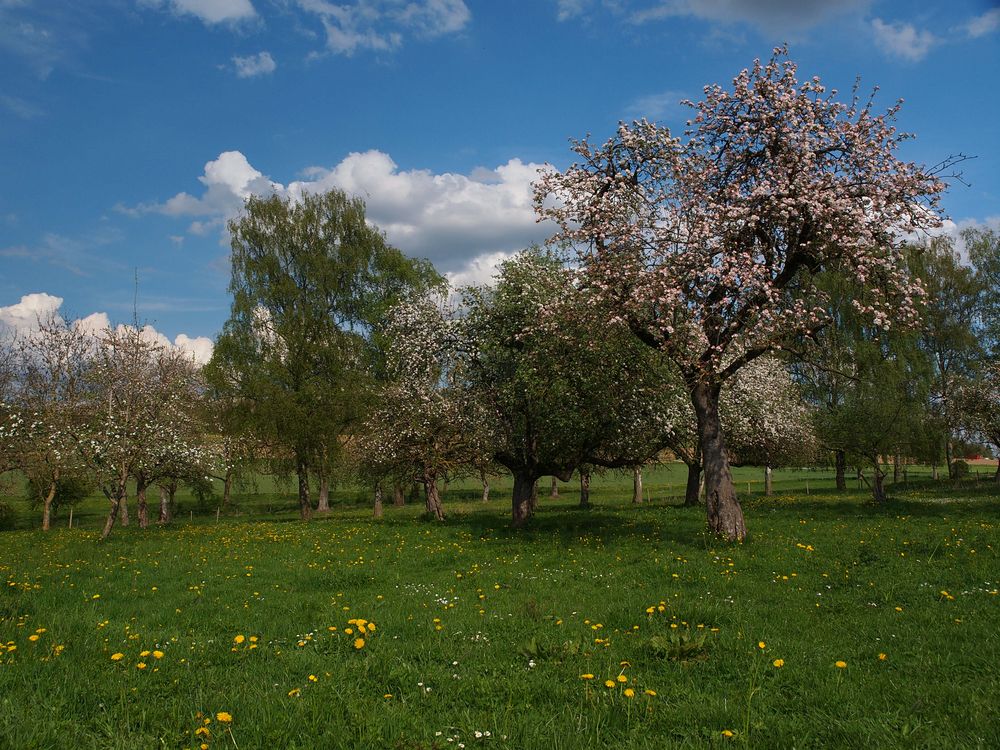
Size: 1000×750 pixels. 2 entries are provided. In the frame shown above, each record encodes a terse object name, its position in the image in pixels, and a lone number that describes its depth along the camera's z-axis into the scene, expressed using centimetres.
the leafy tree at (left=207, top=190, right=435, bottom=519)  4031
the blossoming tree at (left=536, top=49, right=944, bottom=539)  1738
